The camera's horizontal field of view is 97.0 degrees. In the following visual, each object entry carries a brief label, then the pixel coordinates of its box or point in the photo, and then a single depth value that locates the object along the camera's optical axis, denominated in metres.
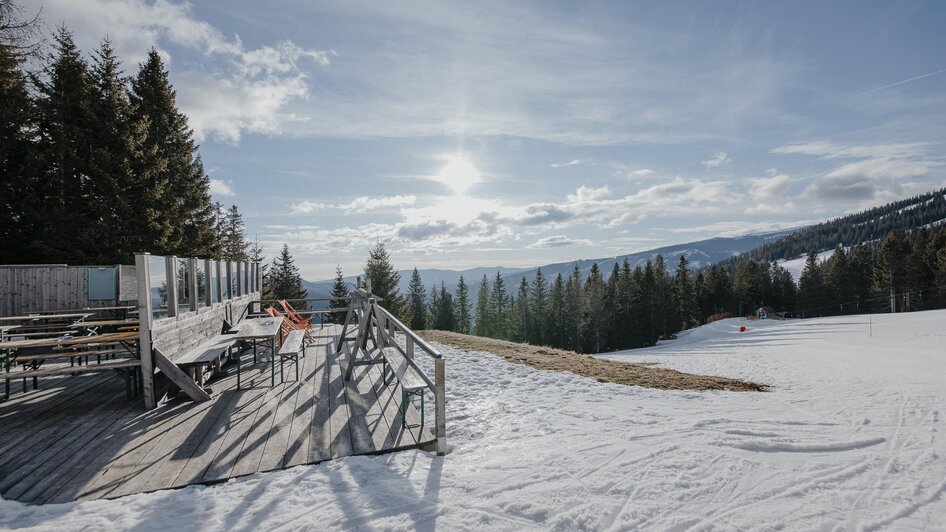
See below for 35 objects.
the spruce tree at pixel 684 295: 56.97
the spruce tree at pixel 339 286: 40.62
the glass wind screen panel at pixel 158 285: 6.21
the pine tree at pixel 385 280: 35.50
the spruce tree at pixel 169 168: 19.27
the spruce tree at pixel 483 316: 65.25
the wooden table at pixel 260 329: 6.87
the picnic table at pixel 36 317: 7.17
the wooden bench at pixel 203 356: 6.23
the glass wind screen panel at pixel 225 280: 10.37
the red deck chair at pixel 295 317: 11.73
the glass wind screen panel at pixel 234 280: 11.44
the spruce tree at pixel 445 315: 60.69
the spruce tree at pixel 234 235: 38.41
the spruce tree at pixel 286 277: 41.25
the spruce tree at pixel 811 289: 60.22
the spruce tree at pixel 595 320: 51.77
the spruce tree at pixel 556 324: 54.78
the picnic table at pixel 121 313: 9.70
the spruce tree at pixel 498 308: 63.19
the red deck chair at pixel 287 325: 10.40
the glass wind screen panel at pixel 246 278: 13.19
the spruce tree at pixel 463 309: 68.19
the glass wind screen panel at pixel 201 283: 8.68
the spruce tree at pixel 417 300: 58.50
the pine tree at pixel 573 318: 54.38
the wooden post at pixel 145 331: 5.81
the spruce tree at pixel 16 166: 15.97
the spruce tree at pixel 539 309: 56.10
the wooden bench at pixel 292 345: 6.83
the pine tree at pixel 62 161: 16.84
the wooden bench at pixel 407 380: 4.85
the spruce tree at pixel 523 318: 59.60
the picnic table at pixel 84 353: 5.32
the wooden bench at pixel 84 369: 5.44
